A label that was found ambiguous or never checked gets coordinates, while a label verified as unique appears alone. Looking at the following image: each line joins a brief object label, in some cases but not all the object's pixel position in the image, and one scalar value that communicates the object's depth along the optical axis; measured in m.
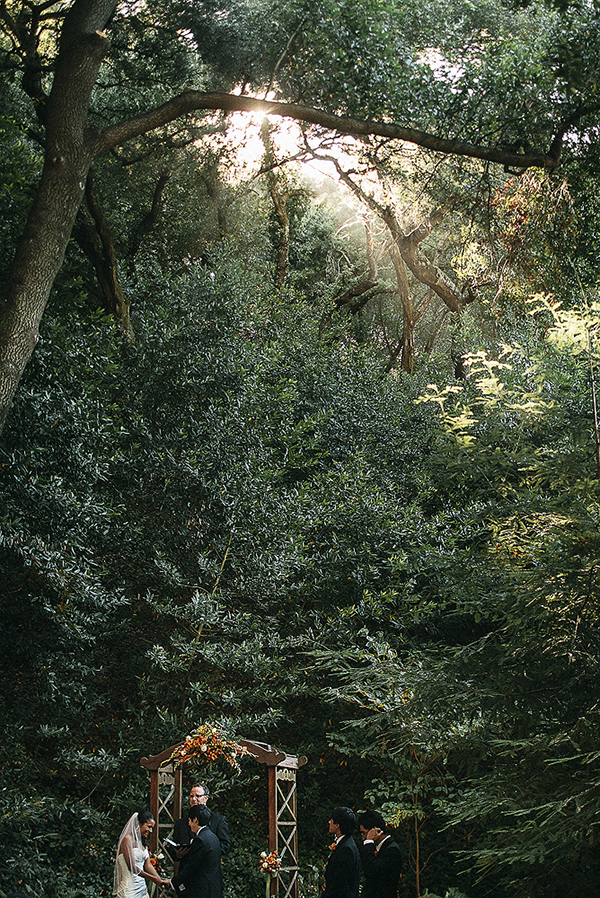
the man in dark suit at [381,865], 5.12
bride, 6.14
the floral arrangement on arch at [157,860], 6.95
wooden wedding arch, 6.81
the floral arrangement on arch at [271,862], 6.68
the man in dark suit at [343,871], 5.25
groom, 5.41
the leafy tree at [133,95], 6.64
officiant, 5.76
